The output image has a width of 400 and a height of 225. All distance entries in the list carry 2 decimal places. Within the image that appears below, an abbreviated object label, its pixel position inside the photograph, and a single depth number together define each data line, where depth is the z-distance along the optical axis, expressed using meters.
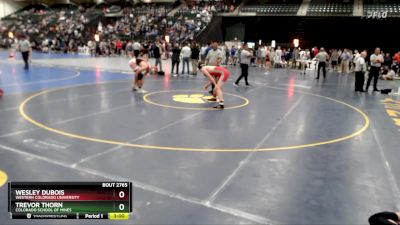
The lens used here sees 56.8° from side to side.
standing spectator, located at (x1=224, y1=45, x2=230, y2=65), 24.68
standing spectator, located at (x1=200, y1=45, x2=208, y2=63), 21.80
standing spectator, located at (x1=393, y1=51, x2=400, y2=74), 21.02
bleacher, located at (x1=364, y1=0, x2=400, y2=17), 28.50
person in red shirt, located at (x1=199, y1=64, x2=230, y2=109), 9.59
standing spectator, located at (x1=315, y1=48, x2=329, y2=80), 17.16
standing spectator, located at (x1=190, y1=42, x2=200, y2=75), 17.94
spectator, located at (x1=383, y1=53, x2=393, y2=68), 20.98
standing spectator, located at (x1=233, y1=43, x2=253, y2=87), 14.16
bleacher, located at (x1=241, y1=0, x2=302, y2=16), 31.95
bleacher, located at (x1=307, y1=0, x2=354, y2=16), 30.42
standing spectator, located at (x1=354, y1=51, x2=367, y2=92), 13.52
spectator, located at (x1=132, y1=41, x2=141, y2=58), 20.01
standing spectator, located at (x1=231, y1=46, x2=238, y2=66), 24.70
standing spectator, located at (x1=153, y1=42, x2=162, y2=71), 17.06
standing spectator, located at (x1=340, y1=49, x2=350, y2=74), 21.31
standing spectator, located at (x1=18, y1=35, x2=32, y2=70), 17.41
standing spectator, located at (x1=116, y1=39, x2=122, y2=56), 30.20
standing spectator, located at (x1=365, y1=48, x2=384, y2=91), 13.53
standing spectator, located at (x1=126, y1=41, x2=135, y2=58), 27.24
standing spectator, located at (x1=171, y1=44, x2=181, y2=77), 17.06
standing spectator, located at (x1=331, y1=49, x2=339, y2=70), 22.78
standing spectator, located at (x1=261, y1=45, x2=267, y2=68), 23.45
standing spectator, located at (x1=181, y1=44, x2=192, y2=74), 17.16
